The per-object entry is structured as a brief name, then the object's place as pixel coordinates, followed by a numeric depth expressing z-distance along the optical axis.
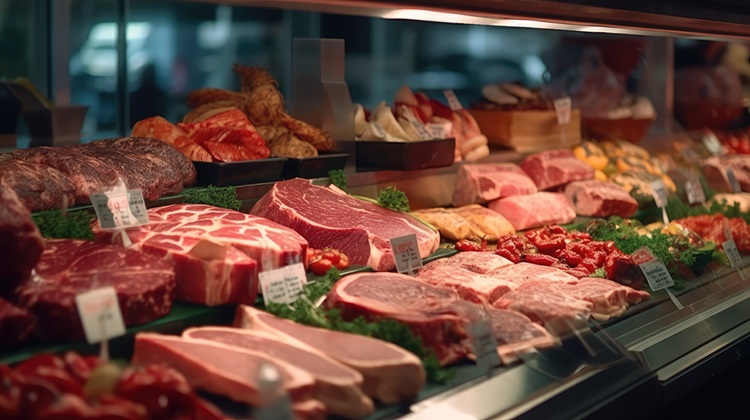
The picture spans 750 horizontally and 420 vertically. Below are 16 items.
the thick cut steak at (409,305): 2.85
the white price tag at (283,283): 3.02
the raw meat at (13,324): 2.44
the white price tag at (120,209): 3.12
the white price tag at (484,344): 2.70
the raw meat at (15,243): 2.46
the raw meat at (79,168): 3.42
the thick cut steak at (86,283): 2.55
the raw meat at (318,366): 2.35
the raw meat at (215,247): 2.98
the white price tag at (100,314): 2.28
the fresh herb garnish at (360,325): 2.73
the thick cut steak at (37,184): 3.24
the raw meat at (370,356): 2.49
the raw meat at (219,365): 2.26
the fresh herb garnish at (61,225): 3.20
